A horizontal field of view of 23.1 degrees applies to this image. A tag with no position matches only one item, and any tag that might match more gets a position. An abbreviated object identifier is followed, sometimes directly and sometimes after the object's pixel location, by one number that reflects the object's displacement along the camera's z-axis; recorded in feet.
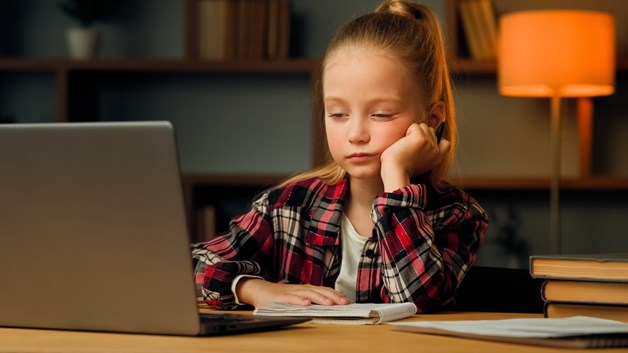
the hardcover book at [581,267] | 5.69
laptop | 5.03
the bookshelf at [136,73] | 14.63
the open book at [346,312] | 5.72
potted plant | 15.01
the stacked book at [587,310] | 5.72
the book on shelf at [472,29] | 14.29
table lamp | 13.39
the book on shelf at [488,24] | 14.25
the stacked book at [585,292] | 5.70
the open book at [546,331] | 5.06
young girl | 6.78
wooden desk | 5.04
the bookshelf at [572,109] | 14.08
